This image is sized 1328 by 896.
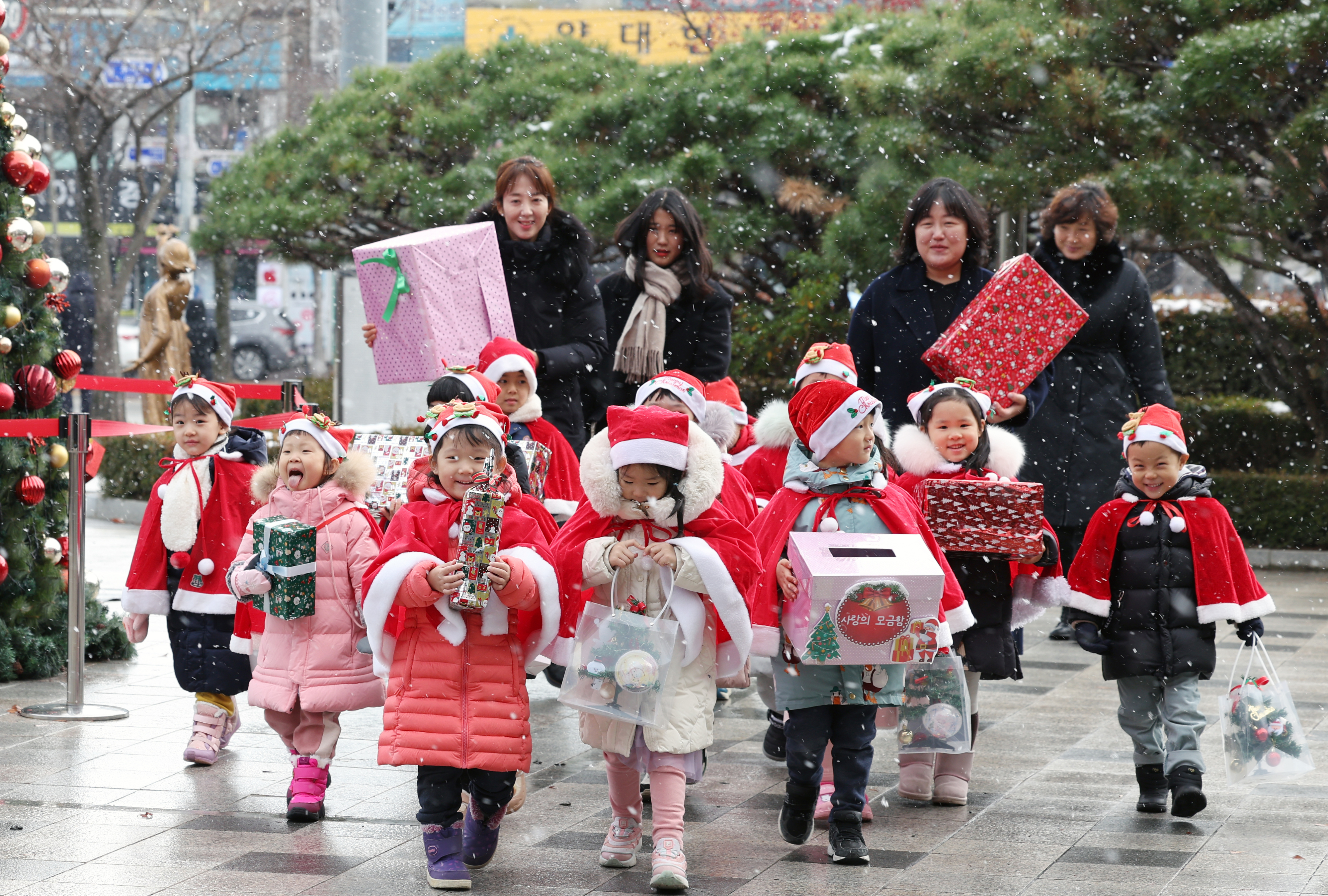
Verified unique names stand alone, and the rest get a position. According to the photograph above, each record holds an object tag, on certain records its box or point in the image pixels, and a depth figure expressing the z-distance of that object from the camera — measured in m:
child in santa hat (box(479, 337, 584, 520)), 11.43
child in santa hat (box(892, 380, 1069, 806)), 10.20
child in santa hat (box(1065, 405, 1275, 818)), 9.87
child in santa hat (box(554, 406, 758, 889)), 8.55
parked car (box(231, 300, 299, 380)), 57.81
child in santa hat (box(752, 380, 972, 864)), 8.95
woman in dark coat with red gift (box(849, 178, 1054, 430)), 11.62
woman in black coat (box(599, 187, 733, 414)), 12.87
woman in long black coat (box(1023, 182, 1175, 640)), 13.23
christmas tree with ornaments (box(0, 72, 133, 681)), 14.28
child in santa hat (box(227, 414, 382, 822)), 9.85
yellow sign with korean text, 36.34
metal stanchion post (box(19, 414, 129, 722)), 12.87
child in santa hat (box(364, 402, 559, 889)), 8.41
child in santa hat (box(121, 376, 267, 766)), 11.36
